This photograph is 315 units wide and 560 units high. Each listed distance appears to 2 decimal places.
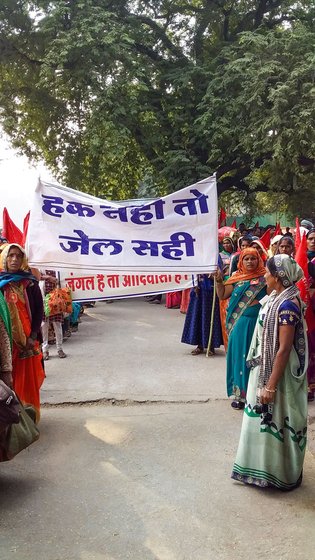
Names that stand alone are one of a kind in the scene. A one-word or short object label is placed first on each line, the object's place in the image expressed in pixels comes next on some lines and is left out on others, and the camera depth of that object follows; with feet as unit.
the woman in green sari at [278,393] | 10.47
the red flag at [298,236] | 18.24
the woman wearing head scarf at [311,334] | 17.34
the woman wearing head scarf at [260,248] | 16.97
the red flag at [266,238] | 27.38
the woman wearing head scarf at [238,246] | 19.85
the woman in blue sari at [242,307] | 15.11
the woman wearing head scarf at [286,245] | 18.88
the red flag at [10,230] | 16.62
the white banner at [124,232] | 13.64
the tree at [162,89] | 38.63
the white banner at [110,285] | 14.25
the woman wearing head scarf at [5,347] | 10.97
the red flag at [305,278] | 16.97
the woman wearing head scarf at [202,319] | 23.27
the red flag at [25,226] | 16.39
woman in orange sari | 13.23
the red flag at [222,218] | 34.39
